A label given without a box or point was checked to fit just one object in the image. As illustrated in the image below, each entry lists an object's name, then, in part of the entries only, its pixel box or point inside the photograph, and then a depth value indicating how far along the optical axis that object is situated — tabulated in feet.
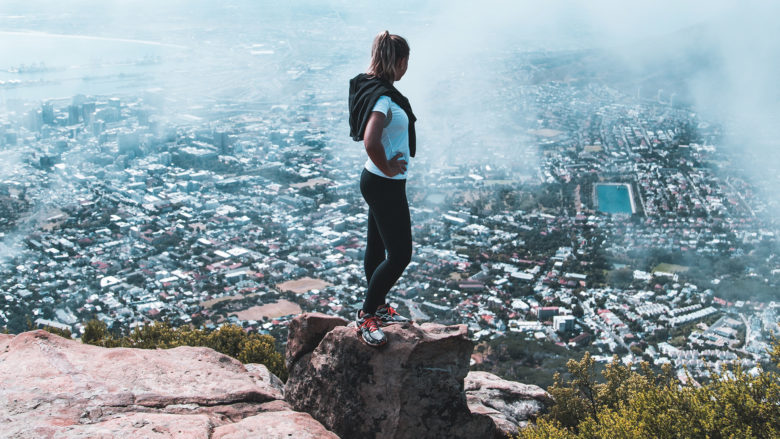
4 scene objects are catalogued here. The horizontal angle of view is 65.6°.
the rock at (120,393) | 12.56
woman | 12.49
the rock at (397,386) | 15.12
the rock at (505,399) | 19.82
